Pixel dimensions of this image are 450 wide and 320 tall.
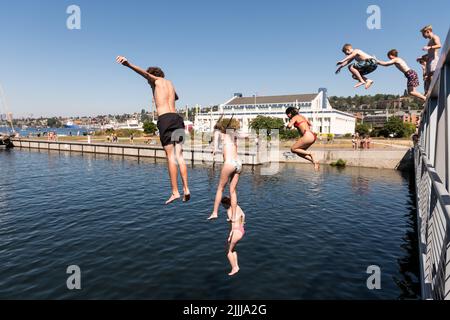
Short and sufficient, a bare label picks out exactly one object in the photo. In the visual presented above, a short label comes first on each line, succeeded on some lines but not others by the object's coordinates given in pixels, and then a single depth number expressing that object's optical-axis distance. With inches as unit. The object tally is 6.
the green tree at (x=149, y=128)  4766.0
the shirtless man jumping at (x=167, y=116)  289.3
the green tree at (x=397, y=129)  3909.9
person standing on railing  416.2
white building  4629.4
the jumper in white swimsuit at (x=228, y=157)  290.0
